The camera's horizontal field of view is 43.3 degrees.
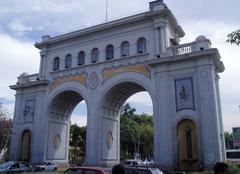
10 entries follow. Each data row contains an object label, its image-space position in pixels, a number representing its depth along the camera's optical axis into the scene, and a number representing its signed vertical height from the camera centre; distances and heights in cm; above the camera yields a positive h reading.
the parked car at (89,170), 1271 -47
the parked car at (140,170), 1331 -48
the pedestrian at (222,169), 537 -18
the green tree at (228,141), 8754 +515
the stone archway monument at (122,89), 2517 +681
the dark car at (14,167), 2246 -63
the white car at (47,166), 2958 -70
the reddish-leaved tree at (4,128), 3714 +369
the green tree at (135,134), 6118 +495
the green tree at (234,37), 1001 +395
